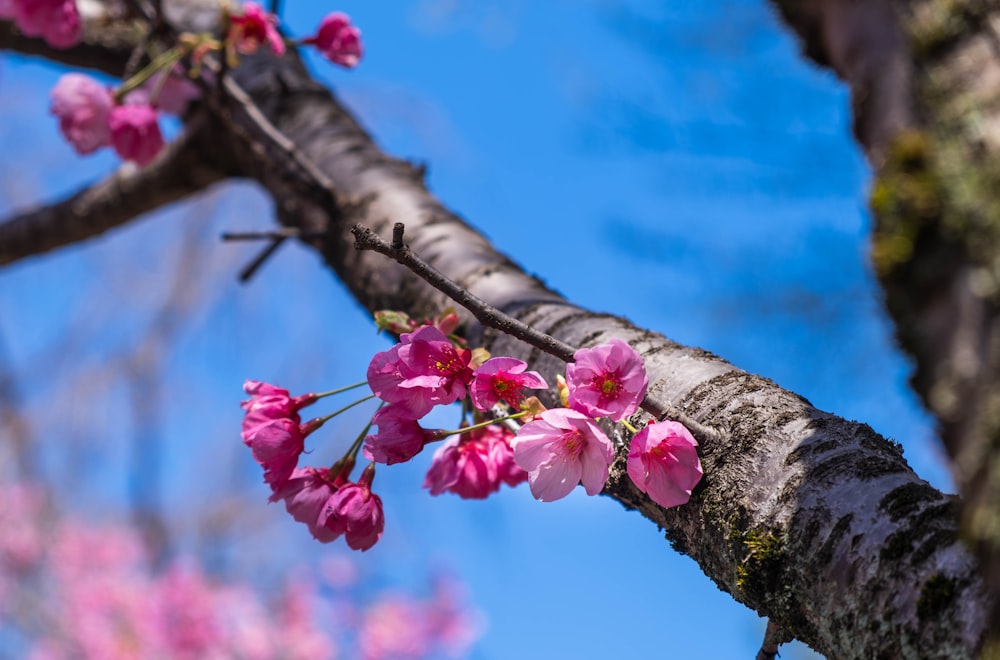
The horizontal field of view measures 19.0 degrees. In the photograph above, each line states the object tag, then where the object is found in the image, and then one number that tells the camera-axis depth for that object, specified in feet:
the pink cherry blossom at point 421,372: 3.57
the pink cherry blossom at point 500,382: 3.57
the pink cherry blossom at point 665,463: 3.52
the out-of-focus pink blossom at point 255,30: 4.41
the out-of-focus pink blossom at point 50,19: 4.50
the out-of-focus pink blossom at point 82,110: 4.42
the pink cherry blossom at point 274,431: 3.69
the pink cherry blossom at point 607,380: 3.52
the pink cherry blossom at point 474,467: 3.76
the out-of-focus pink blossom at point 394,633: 21.45
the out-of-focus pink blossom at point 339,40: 4.52
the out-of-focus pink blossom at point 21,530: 22.84
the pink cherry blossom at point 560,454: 3.51
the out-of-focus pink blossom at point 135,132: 4.43
